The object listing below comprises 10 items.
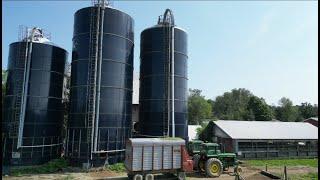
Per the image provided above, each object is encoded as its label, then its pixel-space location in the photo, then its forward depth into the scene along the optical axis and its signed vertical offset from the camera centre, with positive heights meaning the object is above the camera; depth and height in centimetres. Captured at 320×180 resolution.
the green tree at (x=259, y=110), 4898 +192
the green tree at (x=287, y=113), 6543 +191
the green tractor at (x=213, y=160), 1808 -342
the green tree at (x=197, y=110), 6360 +230
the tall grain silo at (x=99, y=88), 2038 +269
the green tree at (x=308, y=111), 6464 +240
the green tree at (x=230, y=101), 9478 +741
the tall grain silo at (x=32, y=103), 2070 +120
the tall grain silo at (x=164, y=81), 2306 +373
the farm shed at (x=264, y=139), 2551 -226
